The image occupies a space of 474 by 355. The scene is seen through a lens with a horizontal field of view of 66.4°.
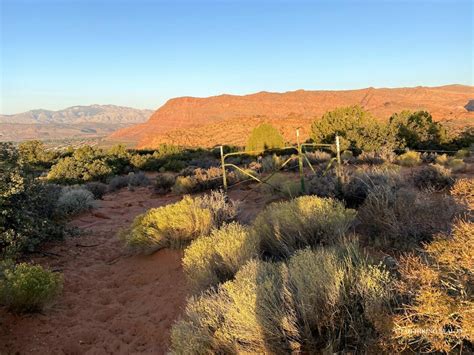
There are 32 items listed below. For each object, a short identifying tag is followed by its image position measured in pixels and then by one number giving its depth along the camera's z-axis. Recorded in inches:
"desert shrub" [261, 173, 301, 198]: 348.0
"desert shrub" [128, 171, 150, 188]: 655.1
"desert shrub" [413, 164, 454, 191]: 334.0
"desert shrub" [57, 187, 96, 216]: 433.1
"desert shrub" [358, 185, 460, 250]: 169.9
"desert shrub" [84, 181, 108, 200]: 570.4
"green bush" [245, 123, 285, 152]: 898.7
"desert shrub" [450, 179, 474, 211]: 194.4
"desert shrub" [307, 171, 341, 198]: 293.4
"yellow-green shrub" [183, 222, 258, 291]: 173.2
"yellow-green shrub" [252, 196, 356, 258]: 188.5
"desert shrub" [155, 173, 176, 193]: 554.3
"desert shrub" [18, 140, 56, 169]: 1016.2
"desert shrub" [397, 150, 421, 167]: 534.2
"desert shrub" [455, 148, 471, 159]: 647.8
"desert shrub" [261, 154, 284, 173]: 615.0
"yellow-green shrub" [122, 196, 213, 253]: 258.0
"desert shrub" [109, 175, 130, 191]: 652.1
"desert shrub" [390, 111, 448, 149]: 791.1
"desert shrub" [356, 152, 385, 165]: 546.9
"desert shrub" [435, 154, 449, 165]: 521.2
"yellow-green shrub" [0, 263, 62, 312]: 171.3
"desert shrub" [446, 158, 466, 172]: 462.3
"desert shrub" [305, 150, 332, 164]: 625.3
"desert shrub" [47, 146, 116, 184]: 735.1
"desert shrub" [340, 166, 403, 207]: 275.3
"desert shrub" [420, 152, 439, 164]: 569.5
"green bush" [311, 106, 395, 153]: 748.0
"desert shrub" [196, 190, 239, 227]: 275.6
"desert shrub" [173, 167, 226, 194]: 504.4
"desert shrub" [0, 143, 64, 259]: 241.0
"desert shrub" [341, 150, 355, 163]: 578.5
